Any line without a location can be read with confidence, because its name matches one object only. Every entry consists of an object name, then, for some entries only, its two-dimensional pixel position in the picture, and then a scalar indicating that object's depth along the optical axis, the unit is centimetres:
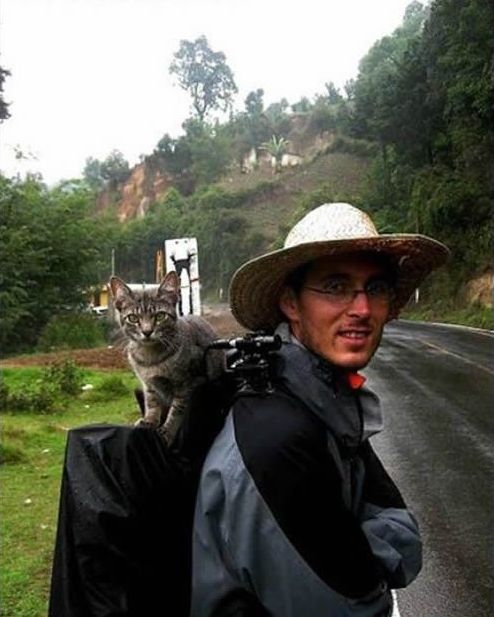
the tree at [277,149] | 7288
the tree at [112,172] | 6688
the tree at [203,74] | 6806
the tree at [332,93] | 8639
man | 147
